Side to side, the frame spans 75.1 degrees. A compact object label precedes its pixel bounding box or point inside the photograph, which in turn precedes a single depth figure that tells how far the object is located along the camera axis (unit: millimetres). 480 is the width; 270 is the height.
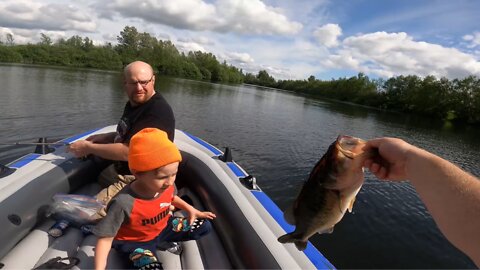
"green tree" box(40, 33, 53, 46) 71750
